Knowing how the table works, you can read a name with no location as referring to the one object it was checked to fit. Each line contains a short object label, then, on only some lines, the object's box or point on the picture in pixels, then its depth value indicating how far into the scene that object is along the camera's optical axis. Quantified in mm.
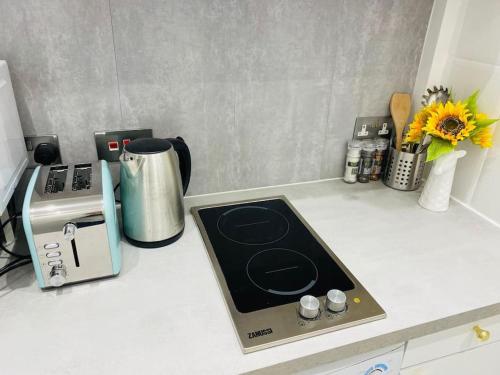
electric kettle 879
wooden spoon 1288
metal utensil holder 1256
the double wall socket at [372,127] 1303
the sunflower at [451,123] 1045
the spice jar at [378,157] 1311
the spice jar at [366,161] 1293
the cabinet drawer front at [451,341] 855
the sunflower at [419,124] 1125
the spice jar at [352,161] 1287
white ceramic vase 1115
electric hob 758
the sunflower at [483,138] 1059
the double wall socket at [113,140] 1060
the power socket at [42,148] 1010
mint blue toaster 766
